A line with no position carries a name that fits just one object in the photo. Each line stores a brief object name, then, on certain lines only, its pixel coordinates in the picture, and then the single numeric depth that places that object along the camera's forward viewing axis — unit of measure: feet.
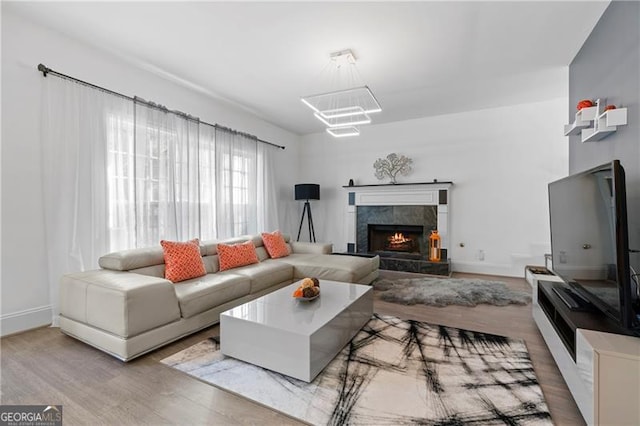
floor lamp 18.61
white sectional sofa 6.76
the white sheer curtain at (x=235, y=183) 14.30
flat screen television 4.72
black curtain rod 8.65
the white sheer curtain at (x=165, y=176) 10.85
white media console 4.08
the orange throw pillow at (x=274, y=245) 13.57
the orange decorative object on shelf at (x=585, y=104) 8.32
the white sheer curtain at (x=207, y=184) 13.46
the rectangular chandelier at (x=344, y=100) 9.90
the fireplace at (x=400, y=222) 16.26
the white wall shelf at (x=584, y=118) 8.08
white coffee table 5.87
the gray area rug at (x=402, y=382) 4.98
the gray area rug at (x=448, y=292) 11.00
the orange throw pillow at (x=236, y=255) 11.25
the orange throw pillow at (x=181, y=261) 9.32
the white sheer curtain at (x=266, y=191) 16.97
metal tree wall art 17.76
